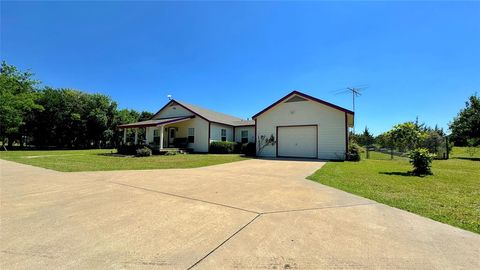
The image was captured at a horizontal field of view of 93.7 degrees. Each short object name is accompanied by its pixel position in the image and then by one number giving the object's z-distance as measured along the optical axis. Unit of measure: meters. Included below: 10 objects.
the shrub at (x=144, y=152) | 17.64
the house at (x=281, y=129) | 16.84
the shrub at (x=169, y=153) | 19.35
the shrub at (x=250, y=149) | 20.54
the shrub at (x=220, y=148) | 21.44
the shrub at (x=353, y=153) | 15.80
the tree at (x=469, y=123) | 21.88
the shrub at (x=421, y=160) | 9.13
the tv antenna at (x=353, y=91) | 23.40
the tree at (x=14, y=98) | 26.72
